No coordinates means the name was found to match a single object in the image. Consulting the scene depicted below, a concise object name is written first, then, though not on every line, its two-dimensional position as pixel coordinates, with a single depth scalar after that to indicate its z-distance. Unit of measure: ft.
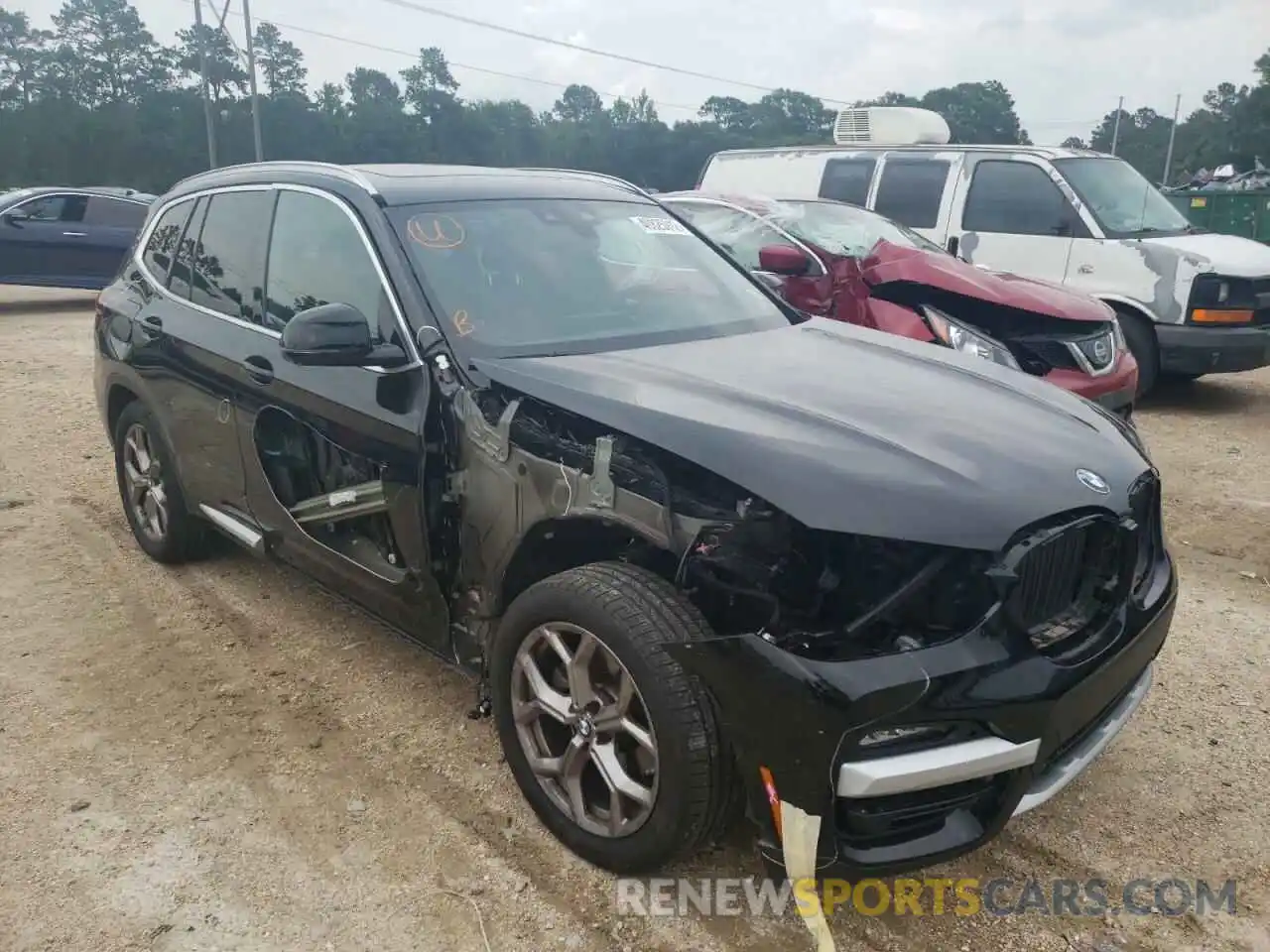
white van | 25.52
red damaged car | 20.74
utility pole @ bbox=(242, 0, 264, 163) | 87.77
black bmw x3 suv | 7.43
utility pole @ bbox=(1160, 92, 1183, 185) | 180.94
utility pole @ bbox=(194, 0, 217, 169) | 87.10
